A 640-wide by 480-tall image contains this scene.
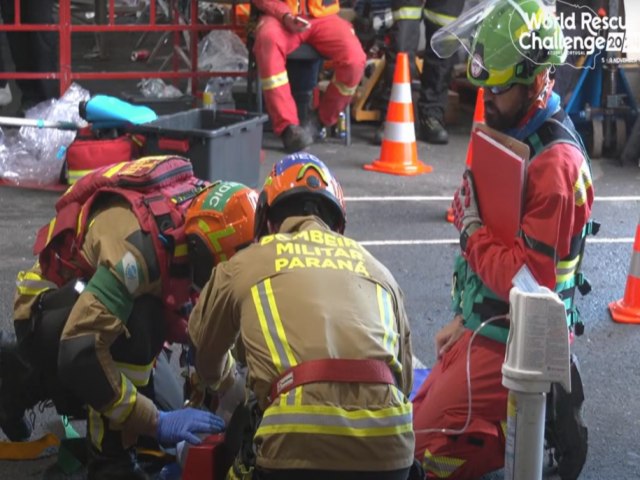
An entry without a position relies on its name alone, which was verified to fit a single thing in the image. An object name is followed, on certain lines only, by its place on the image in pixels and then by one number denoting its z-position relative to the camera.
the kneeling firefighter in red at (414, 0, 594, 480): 3.59
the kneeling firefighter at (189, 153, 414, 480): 2.78
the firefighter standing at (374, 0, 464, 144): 9.06
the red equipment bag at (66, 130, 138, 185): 7.05
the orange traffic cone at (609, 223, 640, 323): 5.59
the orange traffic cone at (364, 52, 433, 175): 8.27
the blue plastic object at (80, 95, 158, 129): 7.04
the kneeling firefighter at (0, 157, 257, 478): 3.34
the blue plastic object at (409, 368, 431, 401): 4.45
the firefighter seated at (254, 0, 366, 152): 8.36
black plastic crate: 6.61
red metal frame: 8.60
